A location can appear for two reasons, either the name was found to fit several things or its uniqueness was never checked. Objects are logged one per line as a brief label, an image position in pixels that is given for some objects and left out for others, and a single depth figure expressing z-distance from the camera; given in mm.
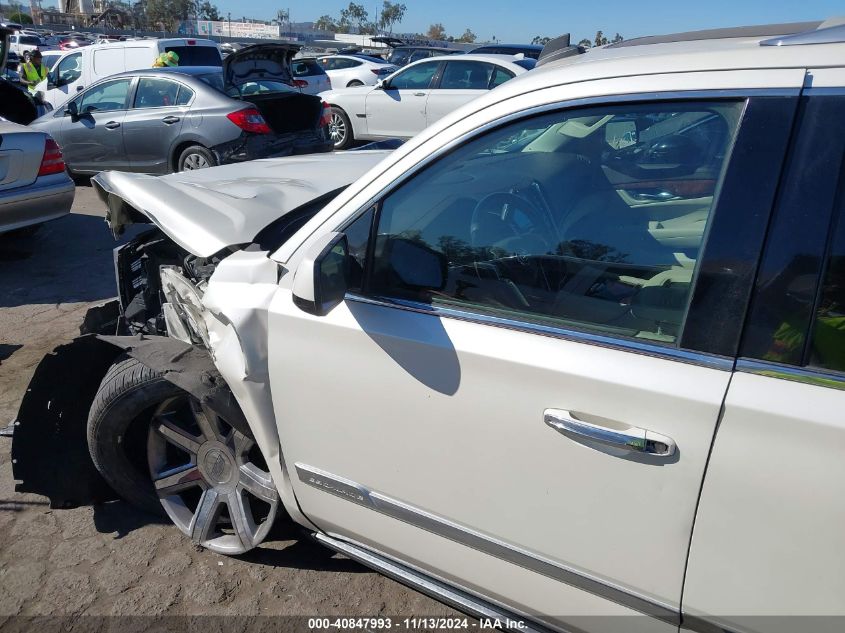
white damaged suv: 1473
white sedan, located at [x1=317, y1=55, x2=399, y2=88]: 18250
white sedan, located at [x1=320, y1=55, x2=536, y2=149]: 10602
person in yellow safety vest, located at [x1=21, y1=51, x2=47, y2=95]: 14102
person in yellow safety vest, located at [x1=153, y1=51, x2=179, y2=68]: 10844
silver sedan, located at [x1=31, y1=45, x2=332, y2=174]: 8172
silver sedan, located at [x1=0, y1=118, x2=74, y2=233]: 5773
